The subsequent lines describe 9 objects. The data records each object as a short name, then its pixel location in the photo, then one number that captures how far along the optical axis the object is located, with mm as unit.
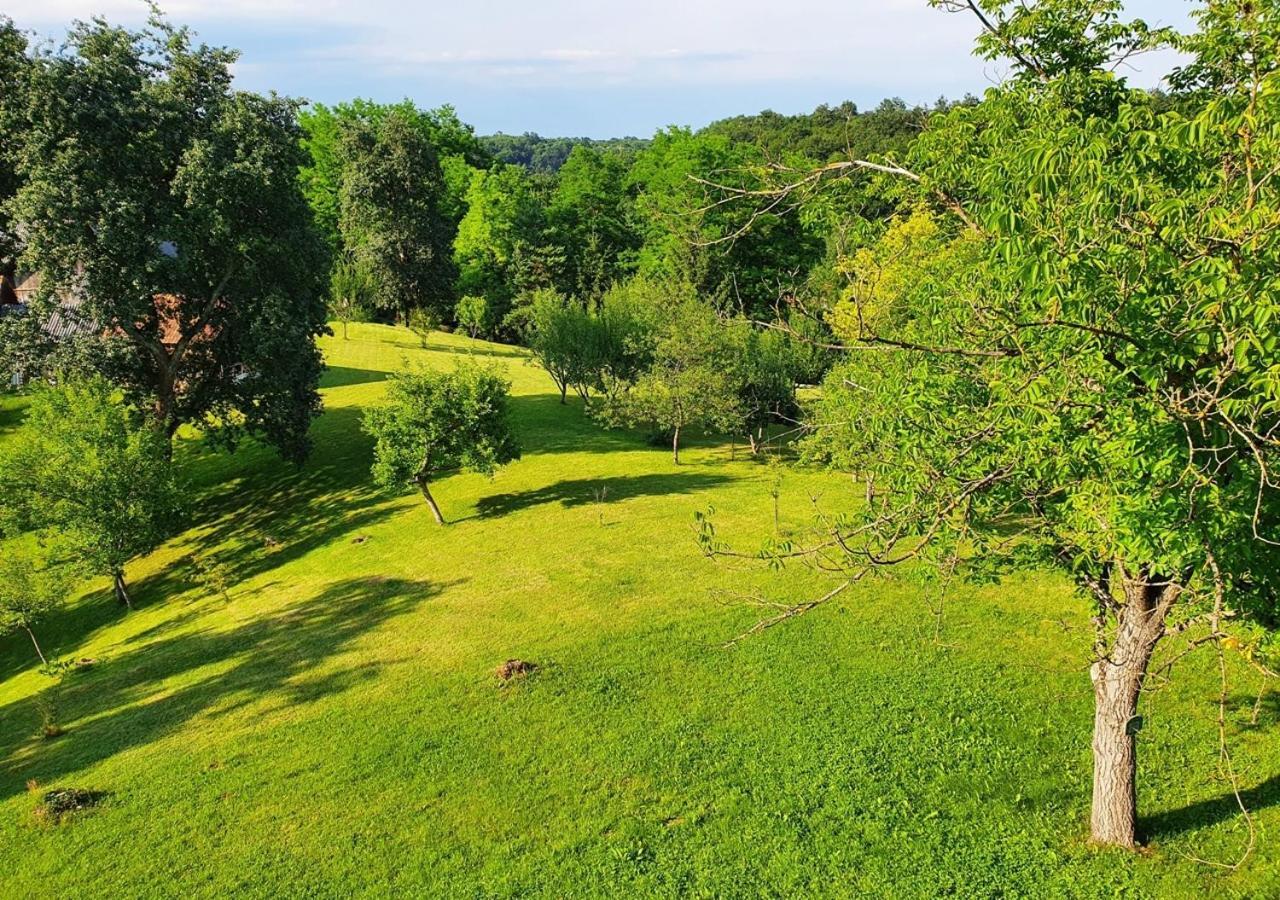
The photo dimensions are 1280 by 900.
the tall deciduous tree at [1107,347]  5734
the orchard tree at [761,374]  35031
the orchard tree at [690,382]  33281
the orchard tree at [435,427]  26203
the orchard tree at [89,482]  23578
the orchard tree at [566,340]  40094
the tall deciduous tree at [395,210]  59438
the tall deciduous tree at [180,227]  25438
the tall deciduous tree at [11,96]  25047
